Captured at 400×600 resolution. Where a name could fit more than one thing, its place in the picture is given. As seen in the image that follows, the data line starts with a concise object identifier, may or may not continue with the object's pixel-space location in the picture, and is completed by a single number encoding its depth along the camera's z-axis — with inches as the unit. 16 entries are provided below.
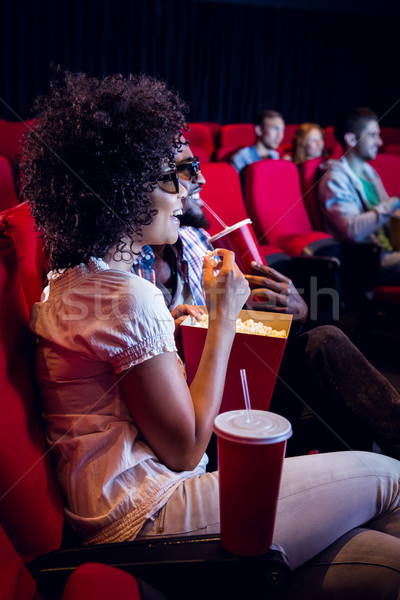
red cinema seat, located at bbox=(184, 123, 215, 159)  205.9
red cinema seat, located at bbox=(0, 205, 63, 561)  33.2
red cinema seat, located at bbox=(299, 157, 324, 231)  122.9
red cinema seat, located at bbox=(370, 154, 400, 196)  139.9
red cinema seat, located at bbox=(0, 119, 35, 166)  132.6
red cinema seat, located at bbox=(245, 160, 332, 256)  107.5
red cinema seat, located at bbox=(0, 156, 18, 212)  63.6
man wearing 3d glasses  55.1
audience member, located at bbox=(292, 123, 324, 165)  186.1
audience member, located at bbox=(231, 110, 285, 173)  179.2
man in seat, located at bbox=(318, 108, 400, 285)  115.2
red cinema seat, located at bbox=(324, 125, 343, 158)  258.8
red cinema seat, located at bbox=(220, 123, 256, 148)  228.5
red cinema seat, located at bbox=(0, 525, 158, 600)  25.7
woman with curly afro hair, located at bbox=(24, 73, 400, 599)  34.6
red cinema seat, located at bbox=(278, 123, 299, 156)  272.0
